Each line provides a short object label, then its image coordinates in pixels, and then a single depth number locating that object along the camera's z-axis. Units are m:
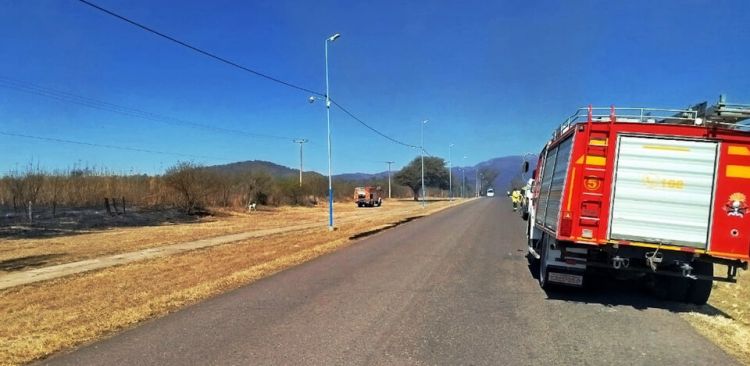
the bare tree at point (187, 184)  41.68
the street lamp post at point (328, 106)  25.88
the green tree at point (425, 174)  110.00
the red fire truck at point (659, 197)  7.68
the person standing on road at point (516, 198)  43.47
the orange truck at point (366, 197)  70.62
